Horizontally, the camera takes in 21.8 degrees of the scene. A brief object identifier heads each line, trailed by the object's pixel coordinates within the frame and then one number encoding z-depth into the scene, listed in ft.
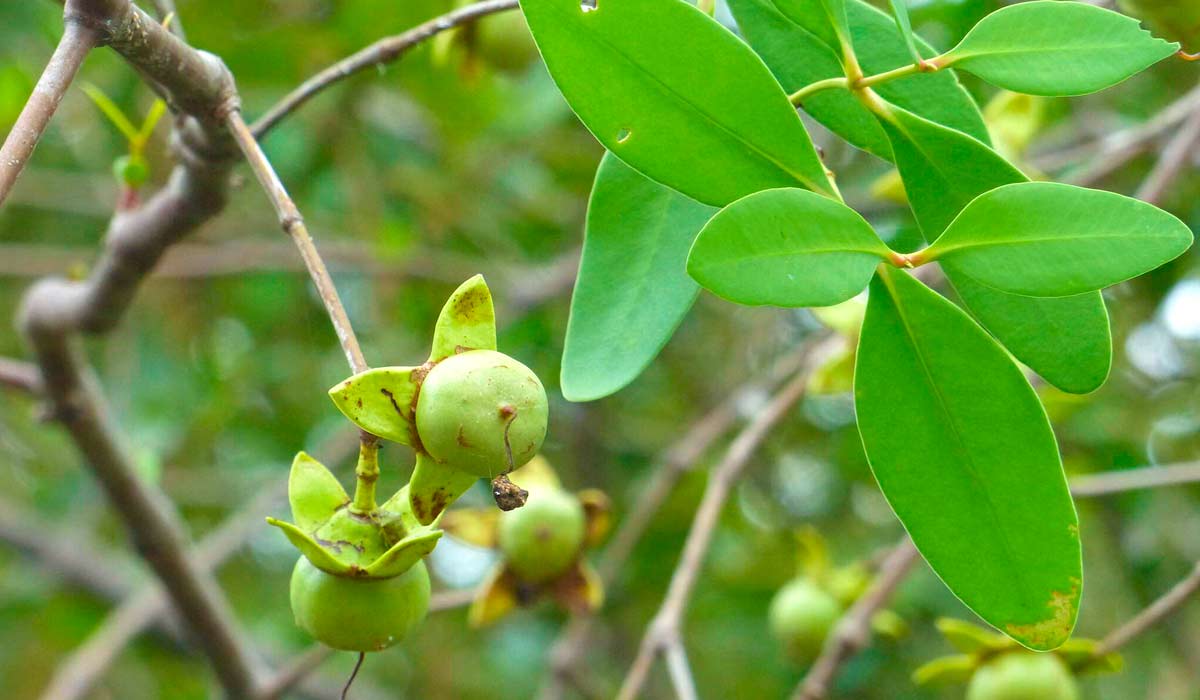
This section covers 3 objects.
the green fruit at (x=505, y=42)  2.96
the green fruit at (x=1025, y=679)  2.77
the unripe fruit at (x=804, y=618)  3.43
